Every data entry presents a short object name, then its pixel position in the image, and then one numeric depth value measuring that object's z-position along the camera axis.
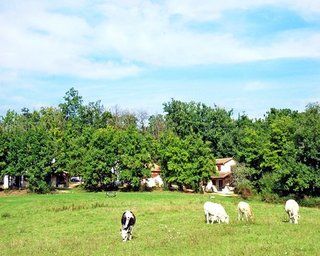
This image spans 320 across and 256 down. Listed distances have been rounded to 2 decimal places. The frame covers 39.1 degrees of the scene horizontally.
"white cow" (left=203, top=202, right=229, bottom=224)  30.17
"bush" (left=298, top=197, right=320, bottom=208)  52.09
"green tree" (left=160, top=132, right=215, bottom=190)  74.61
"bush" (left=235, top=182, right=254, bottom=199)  64.01
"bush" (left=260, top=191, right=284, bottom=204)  56.72
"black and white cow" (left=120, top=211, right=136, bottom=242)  25.20
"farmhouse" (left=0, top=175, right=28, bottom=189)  80.34
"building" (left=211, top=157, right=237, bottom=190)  87.81
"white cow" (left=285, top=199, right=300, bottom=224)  29.15
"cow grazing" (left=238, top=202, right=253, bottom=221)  30.64
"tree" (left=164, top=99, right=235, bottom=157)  100.44
